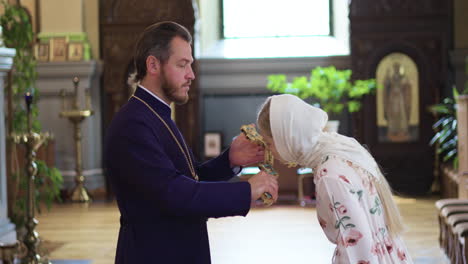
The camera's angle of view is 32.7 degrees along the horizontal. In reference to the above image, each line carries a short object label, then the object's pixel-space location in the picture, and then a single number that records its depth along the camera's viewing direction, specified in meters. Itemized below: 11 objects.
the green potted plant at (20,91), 7.27
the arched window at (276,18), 12.50
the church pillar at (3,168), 5.91
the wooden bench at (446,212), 6.18
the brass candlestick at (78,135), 10.88
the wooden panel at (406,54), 11.17
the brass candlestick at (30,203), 5.94
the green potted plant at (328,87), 10.56
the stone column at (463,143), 7.31
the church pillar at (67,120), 11.43
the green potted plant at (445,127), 9.85
